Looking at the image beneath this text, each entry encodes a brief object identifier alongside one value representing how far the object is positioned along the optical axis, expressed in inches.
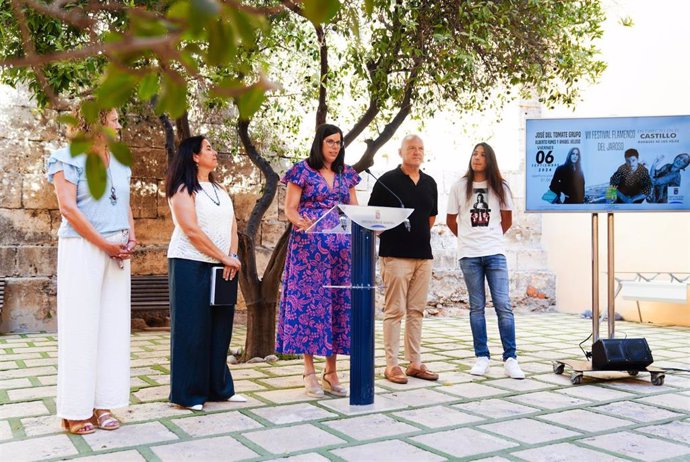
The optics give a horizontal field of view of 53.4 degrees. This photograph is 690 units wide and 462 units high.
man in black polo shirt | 172.9
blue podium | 139.9
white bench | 292.2
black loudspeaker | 171.2
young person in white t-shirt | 179.3
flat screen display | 183.2
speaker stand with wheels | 171.0
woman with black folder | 140.4
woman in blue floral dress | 152.9
